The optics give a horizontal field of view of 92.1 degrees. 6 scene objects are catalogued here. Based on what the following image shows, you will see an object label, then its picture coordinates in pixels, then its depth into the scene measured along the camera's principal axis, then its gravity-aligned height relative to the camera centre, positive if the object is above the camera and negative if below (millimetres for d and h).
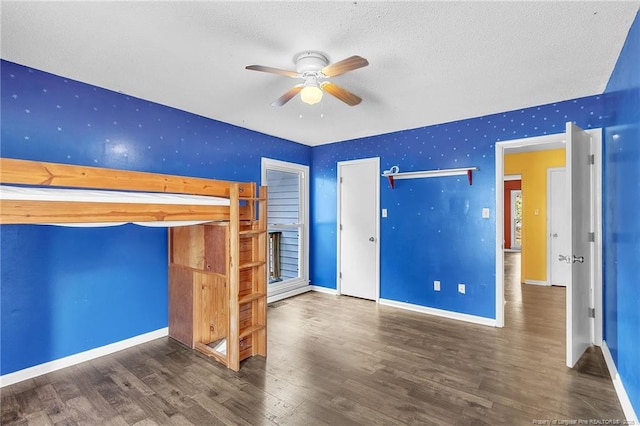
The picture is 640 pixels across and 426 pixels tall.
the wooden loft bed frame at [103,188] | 1618 +167
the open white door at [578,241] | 2506 -254
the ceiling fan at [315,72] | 1977 +947
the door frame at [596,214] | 2871 -23
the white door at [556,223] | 5477 -203
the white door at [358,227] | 4578 -230
